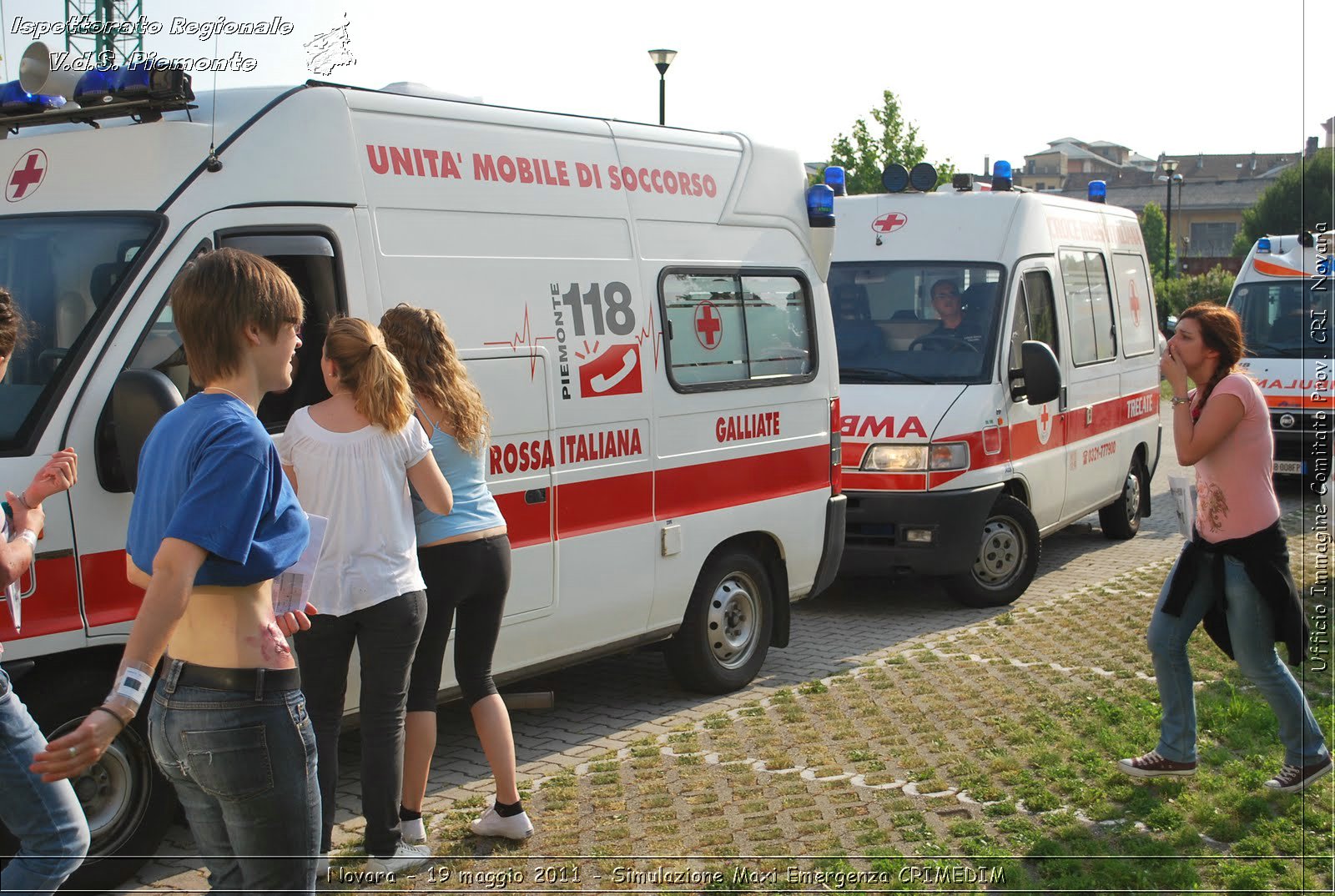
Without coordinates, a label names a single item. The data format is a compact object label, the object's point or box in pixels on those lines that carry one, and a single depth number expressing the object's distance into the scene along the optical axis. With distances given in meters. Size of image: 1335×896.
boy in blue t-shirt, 2.68
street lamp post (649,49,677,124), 17.38
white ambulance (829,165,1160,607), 8.85
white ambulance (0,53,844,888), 4.34
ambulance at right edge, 14.01
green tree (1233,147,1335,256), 58.62
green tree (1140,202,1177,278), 72.03
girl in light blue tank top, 4.58
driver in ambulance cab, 9.30
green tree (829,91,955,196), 26.77
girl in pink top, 5.14
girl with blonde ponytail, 4.18
